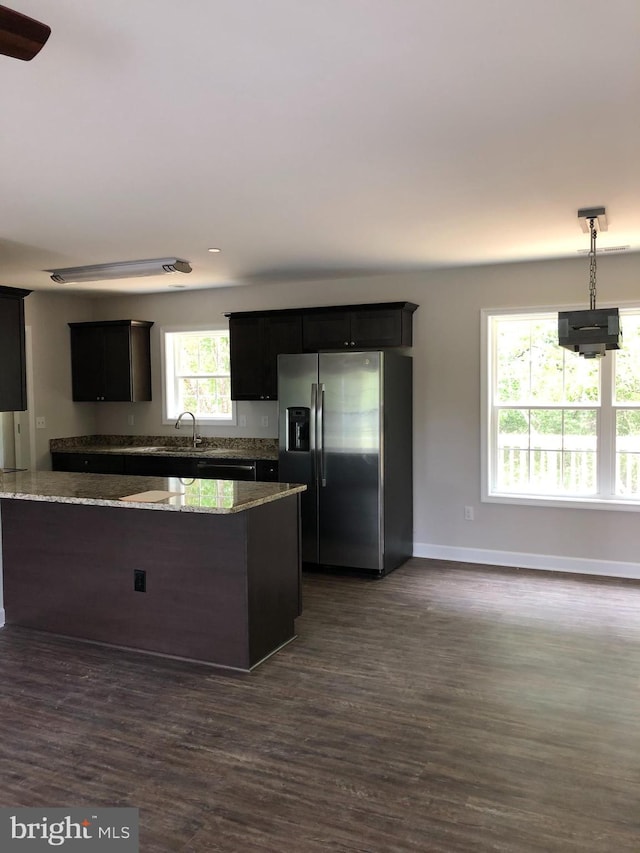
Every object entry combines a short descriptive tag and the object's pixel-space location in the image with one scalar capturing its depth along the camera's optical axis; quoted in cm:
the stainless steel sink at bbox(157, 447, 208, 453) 636
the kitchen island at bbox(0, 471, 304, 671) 351
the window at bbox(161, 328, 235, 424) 678
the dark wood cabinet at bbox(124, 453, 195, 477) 608
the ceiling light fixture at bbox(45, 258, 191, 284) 515
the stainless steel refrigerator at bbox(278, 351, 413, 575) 521
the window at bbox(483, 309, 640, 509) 522
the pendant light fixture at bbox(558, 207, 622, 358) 361
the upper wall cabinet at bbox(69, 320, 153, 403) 681
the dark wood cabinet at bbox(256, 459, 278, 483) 577
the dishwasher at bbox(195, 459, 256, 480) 582
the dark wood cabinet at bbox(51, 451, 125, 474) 641
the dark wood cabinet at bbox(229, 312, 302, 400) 602
